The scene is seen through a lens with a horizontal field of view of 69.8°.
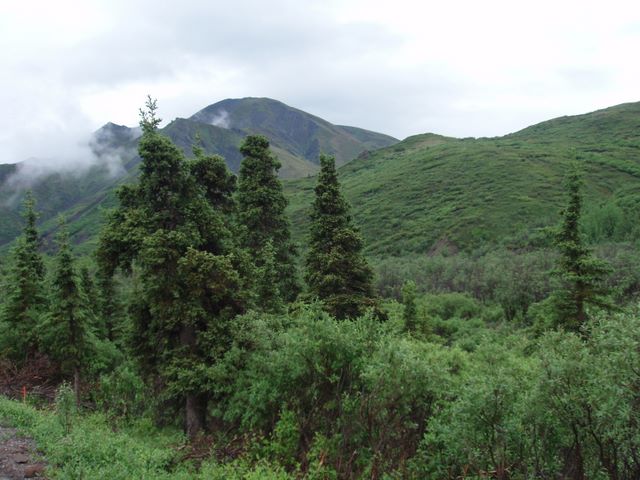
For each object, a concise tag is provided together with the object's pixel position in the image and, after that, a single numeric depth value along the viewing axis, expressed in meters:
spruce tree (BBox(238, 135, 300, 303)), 23.18
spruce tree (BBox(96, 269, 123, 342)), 38.59
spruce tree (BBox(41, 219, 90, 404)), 24.05
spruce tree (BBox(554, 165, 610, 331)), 18.03
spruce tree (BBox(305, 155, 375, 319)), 19.83
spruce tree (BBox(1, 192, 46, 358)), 27.66
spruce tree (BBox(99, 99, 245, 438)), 14.77
